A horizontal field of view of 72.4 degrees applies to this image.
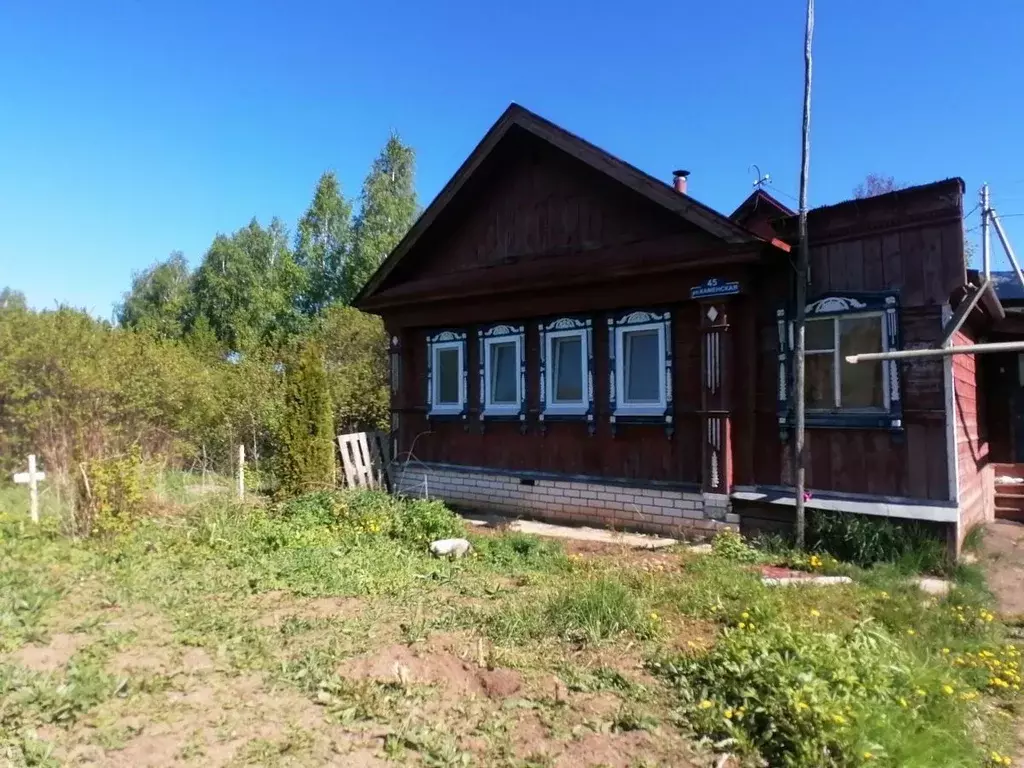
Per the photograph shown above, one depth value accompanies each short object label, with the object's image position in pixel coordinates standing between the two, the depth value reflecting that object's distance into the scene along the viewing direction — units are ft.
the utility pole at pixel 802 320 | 25.31
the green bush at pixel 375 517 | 27.53
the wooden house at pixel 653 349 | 24.66
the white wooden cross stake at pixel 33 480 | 29.17
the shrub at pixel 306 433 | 34.58
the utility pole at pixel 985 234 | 26.93
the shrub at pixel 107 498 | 25.81
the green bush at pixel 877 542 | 23.54
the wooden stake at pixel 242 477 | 34.37
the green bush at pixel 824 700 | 11.23
